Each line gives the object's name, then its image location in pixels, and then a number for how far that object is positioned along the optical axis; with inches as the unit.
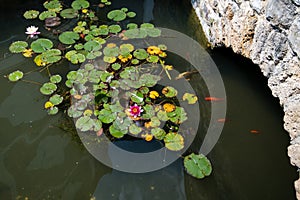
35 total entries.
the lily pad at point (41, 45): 103.3
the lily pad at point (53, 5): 119.0
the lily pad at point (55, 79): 96.8
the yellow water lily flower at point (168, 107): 91.3
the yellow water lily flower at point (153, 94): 93.7
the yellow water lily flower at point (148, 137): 86.2
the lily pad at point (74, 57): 101.2
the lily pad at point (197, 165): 79.8
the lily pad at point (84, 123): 86.3
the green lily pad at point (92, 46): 104.3
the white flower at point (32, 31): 110.2
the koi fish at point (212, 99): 95.7
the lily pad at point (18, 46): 104.8
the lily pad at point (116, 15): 115.5
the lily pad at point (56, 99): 91.9
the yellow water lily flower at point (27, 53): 104.3
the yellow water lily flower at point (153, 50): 105.6
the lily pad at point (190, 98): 94.3
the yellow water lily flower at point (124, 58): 103.1
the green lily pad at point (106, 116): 87.5
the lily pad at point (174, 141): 83.8
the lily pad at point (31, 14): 116.5
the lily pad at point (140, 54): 103.0
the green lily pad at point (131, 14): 118.4
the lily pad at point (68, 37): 106.3
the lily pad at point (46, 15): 115.1
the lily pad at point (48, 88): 93.8
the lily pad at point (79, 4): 119.6
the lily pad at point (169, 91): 94.5
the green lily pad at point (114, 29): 110.7
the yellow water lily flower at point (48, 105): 91.6
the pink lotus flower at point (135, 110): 89.2
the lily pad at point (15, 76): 97.9
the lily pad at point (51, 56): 101.6
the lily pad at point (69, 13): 116.7
